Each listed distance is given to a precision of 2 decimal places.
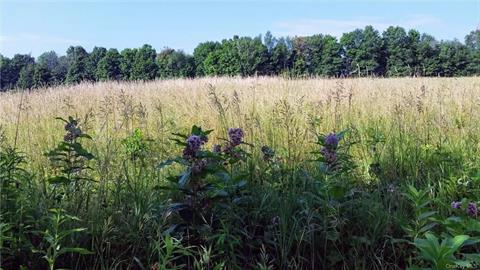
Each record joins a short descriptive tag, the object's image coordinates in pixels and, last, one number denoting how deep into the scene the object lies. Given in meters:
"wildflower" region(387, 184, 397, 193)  2.57
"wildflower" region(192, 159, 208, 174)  2.12
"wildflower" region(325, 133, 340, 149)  2.32
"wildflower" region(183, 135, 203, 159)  2.12
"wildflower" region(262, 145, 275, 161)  2.73
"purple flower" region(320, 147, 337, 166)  2.34
